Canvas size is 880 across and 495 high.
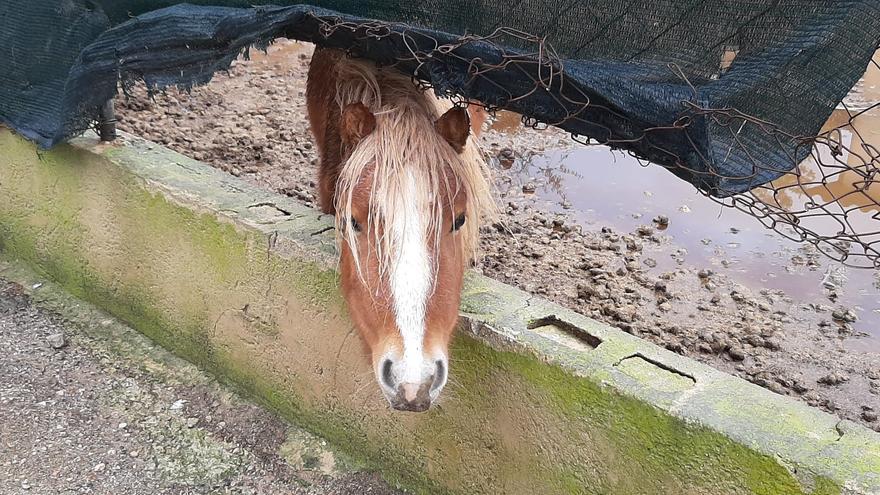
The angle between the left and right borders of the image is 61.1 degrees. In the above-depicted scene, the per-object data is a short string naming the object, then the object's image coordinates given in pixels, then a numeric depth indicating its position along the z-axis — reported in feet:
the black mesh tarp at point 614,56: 5.53
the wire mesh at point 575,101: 5.51
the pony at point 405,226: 6.40
